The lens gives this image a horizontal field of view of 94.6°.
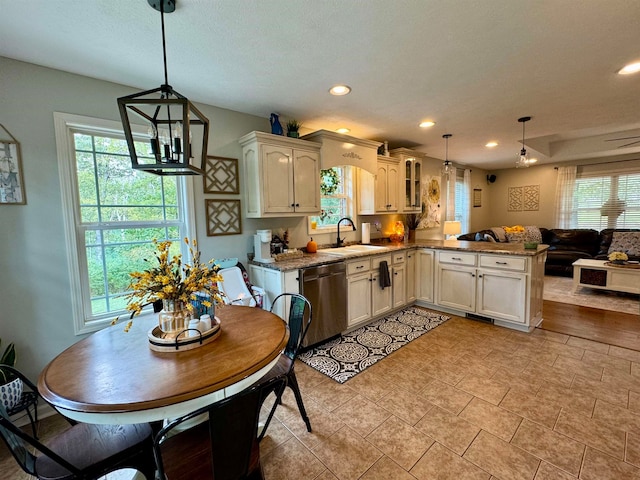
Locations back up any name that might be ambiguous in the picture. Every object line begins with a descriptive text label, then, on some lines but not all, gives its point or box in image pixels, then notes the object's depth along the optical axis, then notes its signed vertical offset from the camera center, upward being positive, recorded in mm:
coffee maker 3035 -283
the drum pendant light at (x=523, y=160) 3688 +656
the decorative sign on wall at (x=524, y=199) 7199 +321
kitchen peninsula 3182 -768
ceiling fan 4761 +1131
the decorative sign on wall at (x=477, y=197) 7326 +395
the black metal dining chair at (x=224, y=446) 946 -803
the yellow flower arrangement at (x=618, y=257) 4471 -728
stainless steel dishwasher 2932 -840
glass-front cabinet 4512 +583
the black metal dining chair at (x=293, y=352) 1829 -902
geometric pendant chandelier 1221 +374
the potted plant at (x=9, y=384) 1816 -1001
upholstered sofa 5488 -675
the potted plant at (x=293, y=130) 3221 +967
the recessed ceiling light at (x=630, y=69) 2244 +1086
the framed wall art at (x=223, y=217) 2933 +25
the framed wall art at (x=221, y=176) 2893 +442
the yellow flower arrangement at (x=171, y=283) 1438 -310
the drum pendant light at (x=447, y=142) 4191 +1110
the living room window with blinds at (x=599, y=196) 5969 +291
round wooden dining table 1065 -635
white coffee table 4266 -1017
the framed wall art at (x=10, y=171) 1994 +373
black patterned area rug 2732 -1364
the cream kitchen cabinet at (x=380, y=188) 4207 +400
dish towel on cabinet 3668 -740
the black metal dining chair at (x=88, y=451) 1060 -948
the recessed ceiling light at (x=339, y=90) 2545 +1114
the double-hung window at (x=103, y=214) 2254 +76
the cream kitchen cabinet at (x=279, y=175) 2934 +454
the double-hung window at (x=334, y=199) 4035 +252
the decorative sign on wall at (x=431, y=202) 5652 +232
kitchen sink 3486 -425
